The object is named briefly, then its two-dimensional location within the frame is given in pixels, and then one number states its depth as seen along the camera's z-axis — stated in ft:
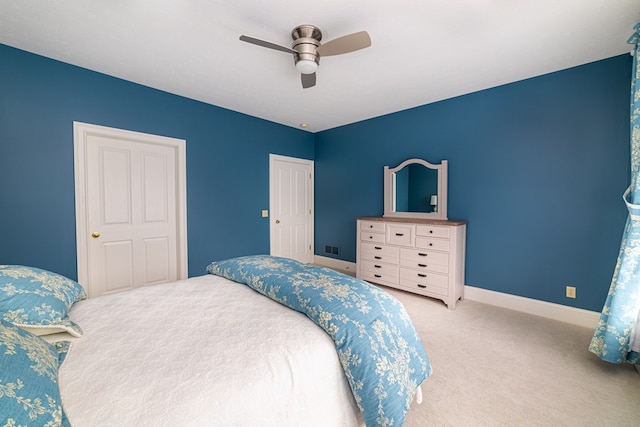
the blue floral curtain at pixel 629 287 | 5.71
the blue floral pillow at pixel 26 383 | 1.91
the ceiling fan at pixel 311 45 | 5.96
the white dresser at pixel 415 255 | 9.77
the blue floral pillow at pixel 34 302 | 3.46
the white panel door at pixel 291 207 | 14.38
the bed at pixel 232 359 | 2.61
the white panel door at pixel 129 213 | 9.14
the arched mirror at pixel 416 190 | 11.27
